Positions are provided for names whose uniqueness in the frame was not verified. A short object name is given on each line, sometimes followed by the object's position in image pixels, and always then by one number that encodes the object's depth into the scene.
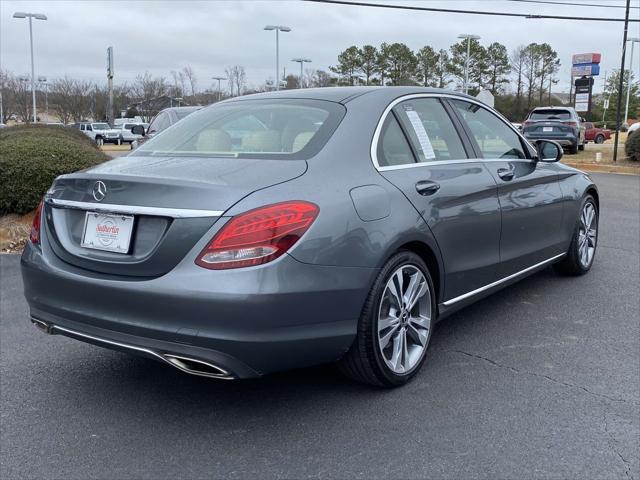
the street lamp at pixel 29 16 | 38.63
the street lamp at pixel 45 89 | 60.81
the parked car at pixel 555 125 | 21.22
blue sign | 28.35
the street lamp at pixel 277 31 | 41.53
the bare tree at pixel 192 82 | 67.25
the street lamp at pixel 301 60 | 49.91
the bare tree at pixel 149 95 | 61.59
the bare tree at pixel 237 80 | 66.06
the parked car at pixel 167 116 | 12.31
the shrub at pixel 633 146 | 18.31
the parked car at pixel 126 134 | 46.84
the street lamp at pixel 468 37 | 38.04
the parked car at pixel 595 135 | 36.28
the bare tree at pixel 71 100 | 61.53
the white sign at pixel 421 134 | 3.86
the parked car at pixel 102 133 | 44.97
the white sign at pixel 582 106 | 26.25
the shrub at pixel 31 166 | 7.59
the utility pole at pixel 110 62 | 18.89
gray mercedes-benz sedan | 2.78
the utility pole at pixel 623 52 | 18.12
